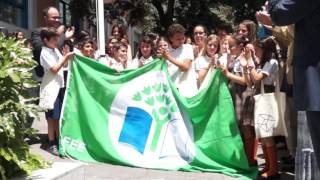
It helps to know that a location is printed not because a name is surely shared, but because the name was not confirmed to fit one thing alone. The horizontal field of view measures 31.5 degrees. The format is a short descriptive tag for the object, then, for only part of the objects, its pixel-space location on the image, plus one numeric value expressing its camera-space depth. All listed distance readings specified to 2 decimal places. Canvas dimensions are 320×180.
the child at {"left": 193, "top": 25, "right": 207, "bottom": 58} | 7.51
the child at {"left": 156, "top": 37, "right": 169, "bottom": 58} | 6.92
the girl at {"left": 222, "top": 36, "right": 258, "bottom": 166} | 6.39
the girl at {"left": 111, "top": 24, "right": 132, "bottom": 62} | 8.41
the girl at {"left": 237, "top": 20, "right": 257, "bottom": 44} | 6.77
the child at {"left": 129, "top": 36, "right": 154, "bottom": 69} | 7.57
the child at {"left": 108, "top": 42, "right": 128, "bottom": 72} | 7.68
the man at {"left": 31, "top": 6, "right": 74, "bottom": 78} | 7.64
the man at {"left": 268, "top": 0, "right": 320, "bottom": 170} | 3.38
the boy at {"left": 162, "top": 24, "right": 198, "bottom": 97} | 7.00
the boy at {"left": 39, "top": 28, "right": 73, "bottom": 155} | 7.30
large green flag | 6.52
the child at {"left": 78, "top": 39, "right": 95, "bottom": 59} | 7.86
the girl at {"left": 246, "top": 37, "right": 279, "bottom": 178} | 6.14
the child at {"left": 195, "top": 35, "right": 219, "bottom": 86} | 6.95
